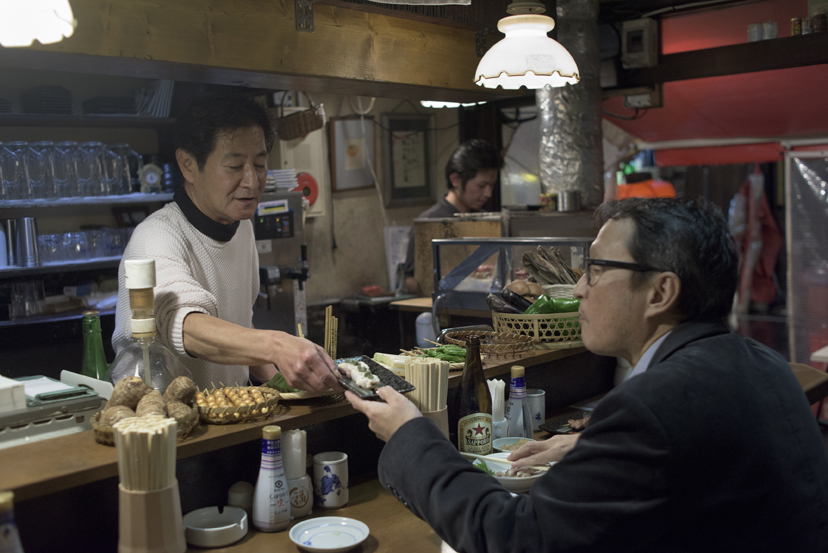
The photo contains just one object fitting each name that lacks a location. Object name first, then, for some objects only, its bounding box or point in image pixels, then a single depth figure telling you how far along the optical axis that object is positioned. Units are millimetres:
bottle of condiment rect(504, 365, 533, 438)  2332
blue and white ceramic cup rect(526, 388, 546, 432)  2484
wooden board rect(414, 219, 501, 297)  4031
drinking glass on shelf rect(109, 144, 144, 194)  4973
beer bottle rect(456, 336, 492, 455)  2170
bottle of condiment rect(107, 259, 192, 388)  1719
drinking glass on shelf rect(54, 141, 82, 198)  4688
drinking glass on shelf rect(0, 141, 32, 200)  4477
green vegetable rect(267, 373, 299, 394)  1965
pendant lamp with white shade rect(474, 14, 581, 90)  2623
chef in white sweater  2066
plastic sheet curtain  6067
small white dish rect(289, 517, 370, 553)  1622
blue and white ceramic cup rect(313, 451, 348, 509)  1875
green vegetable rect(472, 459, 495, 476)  1985
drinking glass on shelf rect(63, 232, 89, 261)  4754
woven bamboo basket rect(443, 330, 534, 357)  2510
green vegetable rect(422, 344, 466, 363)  2344
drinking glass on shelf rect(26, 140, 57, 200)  4578
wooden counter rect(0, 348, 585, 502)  1418
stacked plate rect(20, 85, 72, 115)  4637
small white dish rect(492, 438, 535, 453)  2146
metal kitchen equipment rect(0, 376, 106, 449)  1613
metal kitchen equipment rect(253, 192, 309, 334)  5352
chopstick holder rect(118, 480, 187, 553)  1421
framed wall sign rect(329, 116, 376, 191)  6574
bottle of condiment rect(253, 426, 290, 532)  1707
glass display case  3537
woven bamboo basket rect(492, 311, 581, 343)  2658
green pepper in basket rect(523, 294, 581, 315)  2684
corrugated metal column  5309
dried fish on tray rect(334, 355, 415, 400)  1722
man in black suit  1242
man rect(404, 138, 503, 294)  5293
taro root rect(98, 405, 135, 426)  1594
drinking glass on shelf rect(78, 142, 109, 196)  4785
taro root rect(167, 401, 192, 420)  1617
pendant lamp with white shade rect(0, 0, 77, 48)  1583
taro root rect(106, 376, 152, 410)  1671
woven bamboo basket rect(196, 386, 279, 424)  1744
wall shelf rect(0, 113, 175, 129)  4595
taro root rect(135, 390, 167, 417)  1599
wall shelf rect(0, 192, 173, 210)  4496
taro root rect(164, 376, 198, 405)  1726
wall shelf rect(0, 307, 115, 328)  4457
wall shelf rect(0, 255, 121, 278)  4469
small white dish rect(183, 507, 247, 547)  1626
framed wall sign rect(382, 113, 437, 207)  7117
